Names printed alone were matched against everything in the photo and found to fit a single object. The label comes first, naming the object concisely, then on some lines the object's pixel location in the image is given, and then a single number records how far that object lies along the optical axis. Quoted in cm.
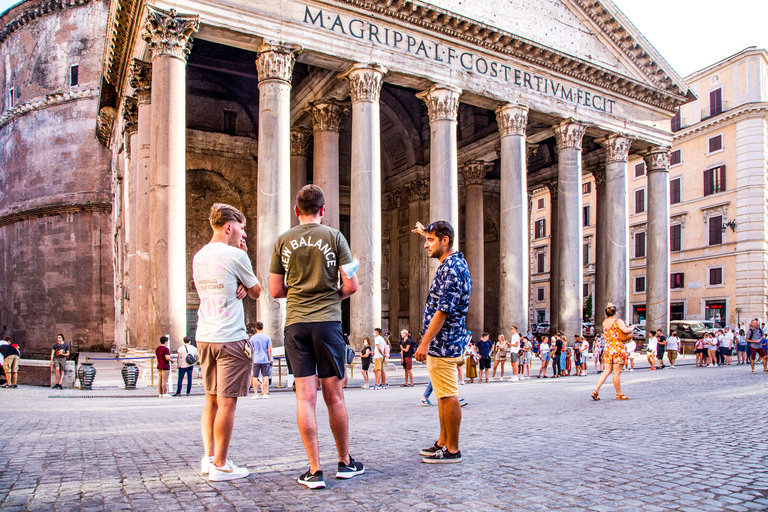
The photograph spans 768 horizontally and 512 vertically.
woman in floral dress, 1036
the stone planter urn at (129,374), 1482
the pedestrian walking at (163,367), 1365
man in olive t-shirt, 427
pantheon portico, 1728
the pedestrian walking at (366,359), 1630
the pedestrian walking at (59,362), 1612
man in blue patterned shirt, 486
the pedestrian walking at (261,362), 1295
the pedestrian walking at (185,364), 1380
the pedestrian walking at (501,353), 1962
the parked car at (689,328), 3359
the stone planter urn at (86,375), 1503
